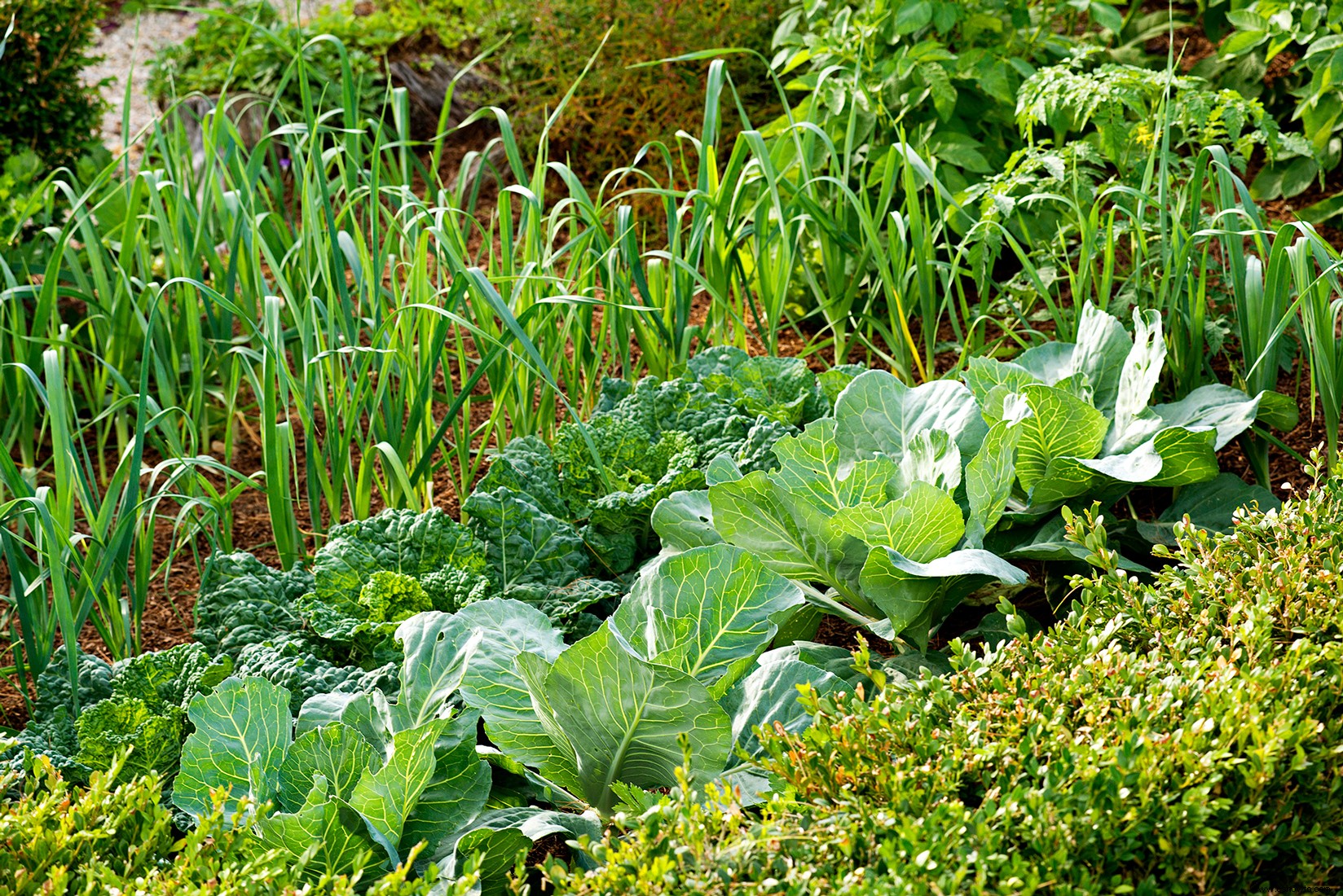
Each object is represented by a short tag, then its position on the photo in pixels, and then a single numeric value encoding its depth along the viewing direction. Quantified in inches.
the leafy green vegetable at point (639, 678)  176.9
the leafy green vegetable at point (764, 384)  206.6
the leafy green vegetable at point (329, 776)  174.6
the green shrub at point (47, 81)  254.4
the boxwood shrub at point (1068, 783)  165.9
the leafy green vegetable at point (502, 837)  175.8
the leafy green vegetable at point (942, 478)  185.9
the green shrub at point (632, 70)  297.5
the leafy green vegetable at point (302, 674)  187.0
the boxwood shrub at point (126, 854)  168.4
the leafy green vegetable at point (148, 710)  184.5
